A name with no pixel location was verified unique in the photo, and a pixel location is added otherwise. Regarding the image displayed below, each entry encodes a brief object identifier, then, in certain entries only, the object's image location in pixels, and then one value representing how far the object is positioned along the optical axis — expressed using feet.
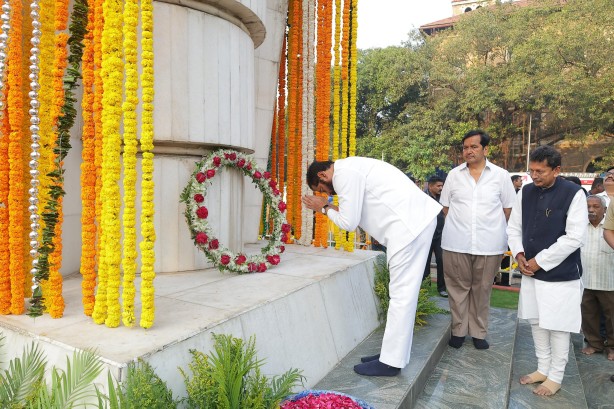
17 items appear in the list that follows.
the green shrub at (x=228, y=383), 7.14
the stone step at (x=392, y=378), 9.77
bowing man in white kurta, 10.72
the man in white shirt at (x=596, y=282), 14.66
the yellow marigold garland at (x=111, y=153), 8.32
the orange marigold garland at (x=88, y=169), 8.70
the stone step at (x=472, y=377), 10.51
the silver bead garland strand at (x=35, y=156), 8.89
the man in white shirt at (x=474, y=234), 13.37
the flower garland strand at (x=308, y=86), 19.48
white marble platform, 7.72
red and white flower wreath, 13.06
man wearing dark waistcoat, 10.65
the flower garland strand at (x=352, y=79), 18.44
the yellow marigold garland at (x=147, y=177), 8.35
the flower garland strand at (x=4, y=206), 9.25
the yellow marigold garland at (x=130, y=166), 8.32
